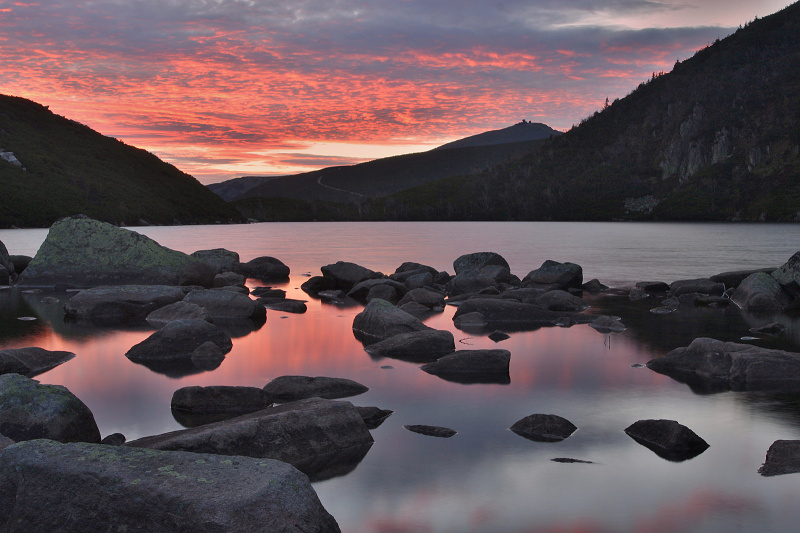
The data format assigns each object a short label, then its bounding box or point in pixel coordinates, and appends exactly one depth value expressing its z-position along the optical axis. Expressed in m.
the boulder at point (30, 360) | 13.84
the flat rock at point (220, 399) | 11.66
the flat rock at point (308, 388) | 12.47
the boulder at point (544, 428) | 10.38
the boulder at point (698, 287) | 27.38
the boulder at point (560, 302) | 24.05
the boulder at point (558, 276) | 32.26
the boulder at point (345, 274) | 31.78
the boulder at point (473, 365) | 14.49
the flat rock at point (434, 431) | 10.48
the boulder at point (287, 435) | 8.61
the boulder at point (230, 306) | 22.42
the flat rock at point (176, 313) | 19.81
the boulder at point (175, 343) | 15.81
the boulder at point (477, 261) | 35.22
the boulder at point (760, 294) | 24.73
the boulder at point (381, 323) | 18.28
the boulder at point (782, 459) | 8.88
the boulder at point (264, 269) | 40.72
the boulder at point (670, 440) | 9.70
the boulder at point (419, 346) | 16.36
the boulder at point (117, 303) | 22.08
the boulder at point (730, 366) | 13.48
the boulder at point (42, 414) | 9.47
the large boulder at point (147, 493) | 5.66
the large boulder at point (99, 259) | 29.66
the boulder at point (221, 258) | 38.06
